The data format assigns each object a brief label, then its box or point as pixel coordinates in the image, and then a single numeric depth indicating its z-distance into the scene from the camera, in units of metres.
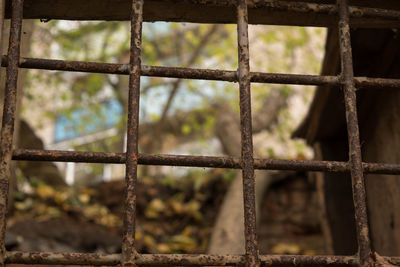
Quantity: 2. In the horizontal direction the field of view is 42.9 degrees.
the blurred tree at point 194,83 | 6.85
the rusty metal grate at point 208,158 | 1.41
